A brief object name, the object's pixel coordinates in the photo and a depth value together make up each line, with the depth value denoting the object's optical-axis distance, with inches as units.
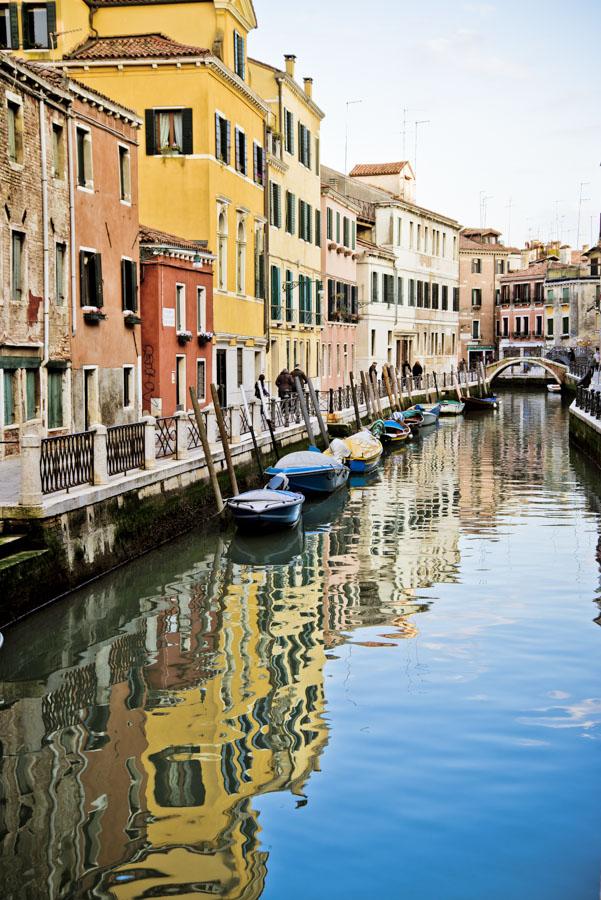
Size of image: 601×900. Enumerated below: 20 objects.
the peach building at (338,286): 1766.7
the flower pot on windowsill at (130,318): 911.0
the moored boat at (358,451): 1143.0
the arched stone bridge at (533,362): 2758.4
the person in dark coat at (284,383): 1247.5
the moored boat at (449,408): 2049.7
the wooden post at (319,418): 1206.9
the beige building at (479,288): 3292.3
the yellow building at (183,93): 1061.1
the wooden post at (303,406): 1150.3
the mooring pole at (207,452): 761.6
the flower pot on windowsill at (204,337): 1080.3
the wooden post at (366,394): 1561.3
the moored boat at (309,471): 952.3
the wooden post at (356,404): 1445.4
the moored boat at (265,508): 764.6
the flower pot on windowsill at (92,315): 830.1
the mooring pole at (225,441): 807.5
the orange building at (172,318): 976.9
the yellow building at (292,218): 1411.2
